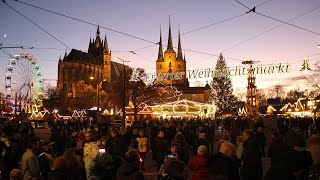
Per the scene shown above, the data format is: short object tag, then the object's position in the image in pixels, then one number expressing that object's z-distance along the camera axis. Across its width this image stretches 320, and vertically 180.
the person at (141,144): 10.03
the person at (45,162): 5.77
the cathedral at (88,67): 94.96
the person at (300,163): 3.64
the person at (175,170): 3.58
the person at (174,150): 6.21
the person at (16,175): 4.16
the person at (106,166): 5.20
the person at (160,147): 8.44
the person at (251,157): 6.91
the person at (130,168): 3.93
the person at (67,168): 4.14
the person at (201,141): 9.10
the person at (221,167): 3.47
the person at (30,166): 5.38
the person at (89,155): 5.48
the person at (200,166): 4.13
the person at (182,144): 7.17
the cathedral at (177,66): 104.62
